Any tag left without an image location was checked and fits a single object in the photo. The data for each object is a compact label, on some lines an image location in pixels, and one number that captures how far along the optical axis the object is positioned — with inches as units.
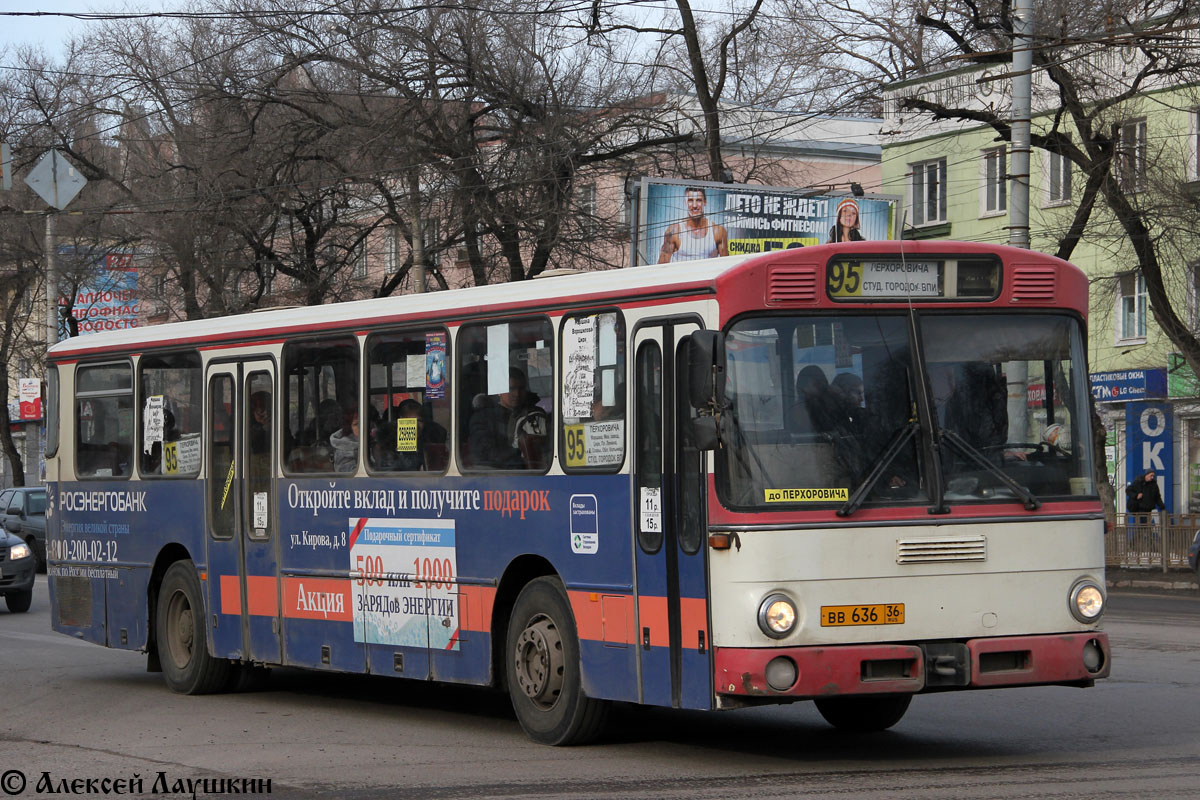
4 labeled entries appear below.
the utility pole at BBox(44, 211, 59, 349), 1536.7
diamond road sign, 1457.9
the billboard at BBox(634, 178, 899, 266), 1206.3
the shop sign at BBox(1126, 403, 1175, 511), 1523.1
